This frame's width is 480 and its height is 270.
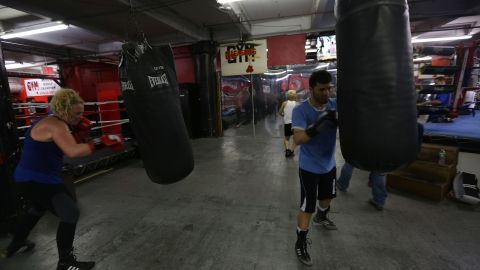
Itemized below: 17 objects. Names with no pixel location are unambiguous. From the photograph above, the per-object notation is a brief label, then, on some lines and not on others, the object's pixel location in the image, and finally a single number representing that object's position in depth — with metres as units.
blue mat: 3.27
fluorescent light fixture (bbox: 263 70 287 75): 11.20
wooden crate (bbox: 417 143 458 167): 2.88
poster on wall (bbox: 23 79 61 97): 7.27
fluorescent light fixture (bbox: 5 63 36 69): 9.64
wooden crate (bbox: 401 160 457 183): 2.79
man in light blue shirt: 1.68
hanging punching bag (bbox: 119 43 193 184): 1.45
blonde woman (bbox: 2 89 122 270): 1.68
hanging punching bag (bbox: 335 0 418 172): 1.02
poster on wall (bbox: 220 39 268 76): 6.93
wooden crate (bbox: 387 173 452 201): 2.72
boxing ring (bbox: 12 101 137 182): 3.98
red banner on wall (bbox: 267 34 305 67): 6.64
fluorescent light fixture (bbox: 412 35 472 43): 7.64
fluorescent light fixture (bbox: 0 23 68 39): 5.17
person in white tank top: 4.80
